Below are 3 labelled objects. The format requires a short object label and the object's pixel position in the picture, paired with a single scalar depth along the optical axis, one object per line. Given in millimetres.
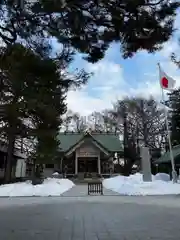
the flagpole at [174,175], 12649
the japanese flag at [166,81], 12249
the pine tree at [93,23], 3466
